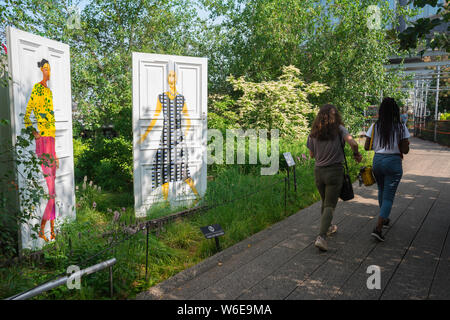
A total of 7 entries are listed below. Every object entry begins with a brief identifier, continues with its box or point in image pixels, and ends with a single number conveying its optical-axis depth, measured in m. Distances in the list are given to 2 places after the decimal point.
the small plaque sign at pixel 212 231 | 4.19
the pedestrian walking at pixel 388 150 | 4.57
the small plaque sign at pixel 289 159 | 6.42
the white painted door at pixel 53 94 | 3.98
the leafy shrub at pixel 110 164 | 7.74
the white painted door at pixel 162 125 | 5.74
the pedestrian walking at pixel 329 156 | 4.35
